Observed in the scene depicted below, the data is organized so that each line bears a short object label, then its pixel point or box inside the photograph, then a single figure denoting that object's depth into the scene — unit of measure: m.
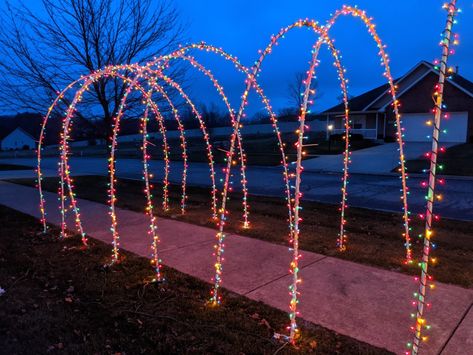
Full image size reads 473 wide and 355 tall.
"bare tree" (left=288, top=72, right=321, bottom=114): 58.91
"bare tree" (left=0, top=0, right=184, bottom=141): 10.45
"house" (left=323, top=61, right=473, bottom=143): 27.36
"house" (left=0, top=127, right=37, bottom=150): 78.56
